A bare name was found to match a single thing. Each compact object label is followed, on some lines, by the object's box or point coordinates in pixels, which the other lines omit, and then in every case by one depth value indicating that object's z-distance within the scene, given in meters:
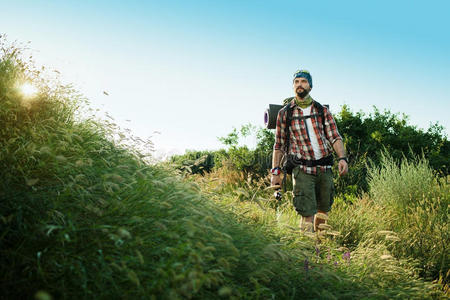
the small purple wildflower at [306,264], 2.68
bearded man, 4.21
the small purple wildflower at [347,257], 3.37
